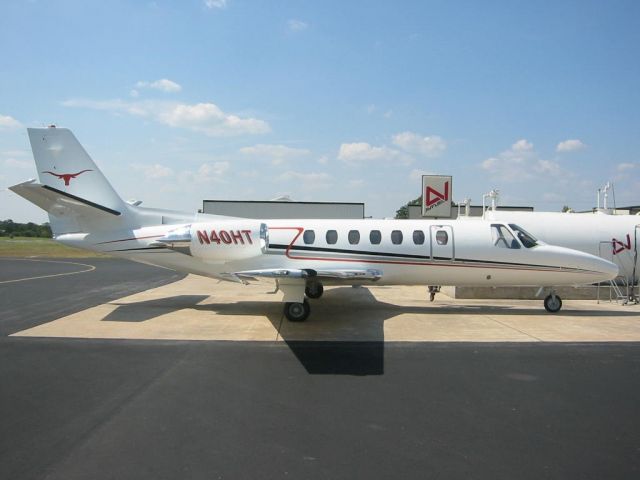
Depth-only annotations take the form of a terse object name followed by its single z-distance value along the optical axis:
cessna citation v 13.02
